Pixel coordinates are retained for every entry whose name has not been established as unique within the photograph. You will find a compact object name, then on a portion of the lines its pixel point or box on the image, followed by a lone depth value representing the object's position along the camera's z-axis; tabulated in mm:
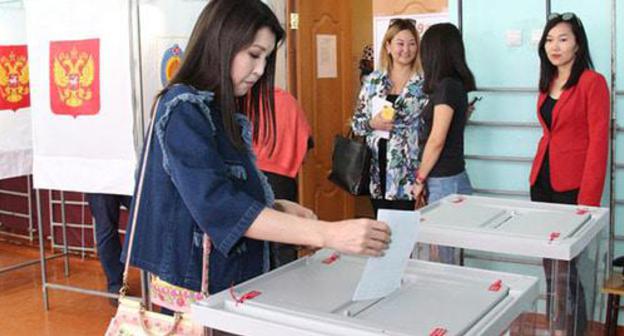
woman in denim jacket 1413
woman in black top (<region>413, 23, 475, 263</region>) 3234
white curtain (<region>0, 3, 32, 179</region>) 4453
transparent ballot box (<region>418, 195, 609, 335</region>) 1938
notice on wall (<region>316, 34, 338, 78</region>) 4945
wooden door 4789
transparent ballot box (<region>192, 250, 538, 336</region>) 1280
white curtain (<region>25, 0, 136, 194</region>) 3514
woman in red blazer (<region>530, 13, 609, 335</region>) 2994
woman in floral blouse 3637
